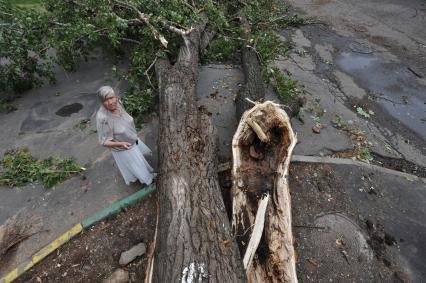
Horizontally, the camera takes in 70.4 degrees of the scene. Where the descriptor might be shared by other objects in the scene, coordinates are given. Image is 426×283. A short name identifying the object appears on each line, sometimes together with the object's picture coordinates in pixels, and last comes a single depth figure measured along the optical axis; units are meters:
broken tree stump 2.93
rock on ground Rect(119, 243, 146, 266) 3.45
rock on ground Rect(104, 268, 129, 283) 3.32
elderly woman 3.36
